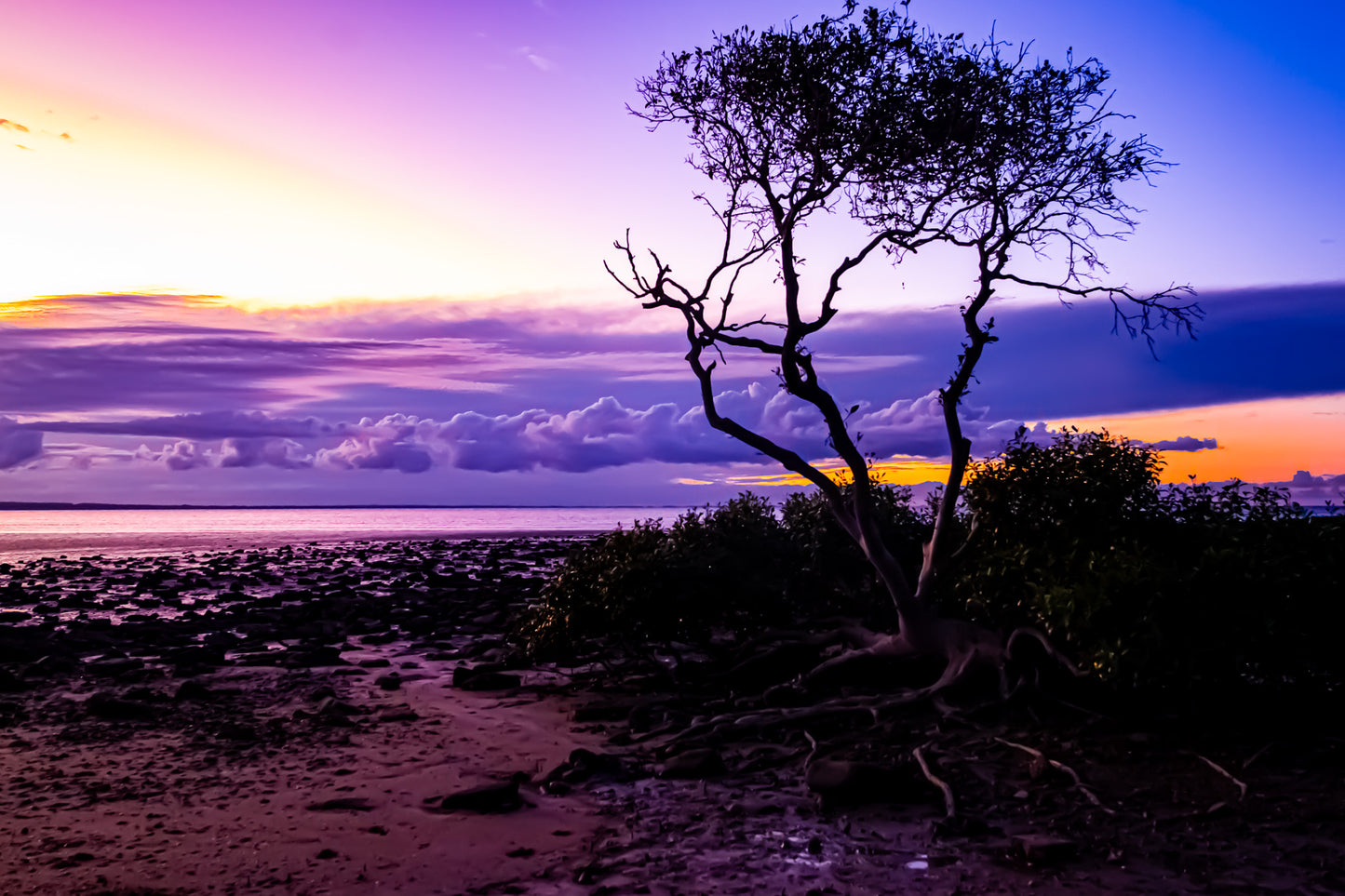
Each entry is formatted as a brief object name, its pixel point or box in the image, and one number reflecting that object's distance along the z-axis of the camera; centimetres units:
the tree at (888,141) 1658
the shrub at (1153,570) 1216
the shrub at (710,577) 1777
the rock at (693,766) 1258
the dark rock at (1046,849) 916
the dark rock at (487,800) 1110
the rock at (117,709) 1606
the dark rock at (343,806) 1121
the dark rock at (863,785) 1111
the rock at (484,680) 1891
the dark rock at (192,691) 1767
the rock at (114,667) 2023
